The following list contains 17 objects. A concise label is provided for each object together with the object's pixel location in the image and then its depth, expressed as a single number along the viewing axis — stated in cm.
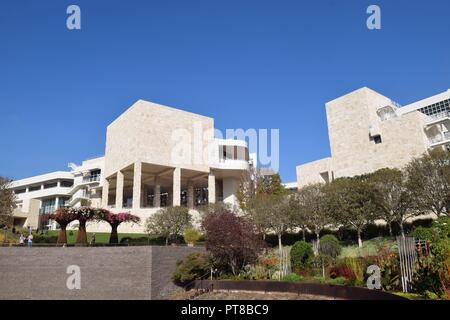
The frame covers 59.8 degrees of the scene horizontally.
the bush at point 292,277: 1781
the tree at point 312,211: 3173
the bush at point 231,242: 2105
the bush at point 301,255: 2169
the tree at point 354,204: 3058
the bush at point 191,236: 3192
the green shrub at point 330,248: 2331
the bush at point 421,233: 1778
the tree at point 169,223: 3628
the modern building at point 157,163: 4594
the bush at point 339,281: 1577
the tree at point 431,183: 2831
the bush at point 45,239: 2884
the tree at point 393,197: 3047
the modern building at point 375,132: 4197
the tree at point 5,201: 3920
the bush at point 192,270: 2191
